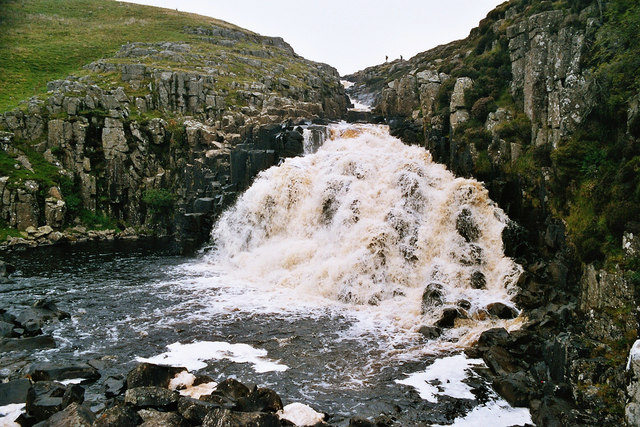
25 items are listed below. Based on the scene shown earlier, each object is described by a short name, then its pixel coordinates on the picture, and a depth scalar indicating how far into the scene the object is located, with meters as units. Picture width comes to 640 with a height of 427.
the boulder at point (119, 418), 12.38
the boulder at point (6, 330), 22.24
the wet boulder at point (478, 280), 26.38
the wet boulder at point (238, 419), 12.52
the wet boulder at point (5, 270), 34.03
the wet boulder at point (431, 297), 24.48
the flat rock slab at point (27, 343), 20.73
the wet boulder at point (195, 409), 13.35
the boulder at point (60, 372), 17.00
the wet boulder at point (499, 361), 17.82
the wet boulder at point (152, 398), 14.23
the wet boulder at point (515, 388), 15.63
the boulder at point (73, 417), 12.64
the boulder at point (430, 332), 21.78
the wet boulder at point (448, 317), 22.62
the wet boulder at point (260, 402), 14.43
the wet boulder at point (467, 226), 29.69
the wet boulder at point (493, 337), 20.18
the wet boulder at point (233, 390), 15.18
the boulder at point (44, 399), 14.05
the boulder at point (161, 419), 12.66
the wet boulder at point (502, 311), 22.98
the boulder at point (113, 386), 16.08
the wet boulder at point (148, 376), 15.96
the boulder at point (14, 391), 15.00
